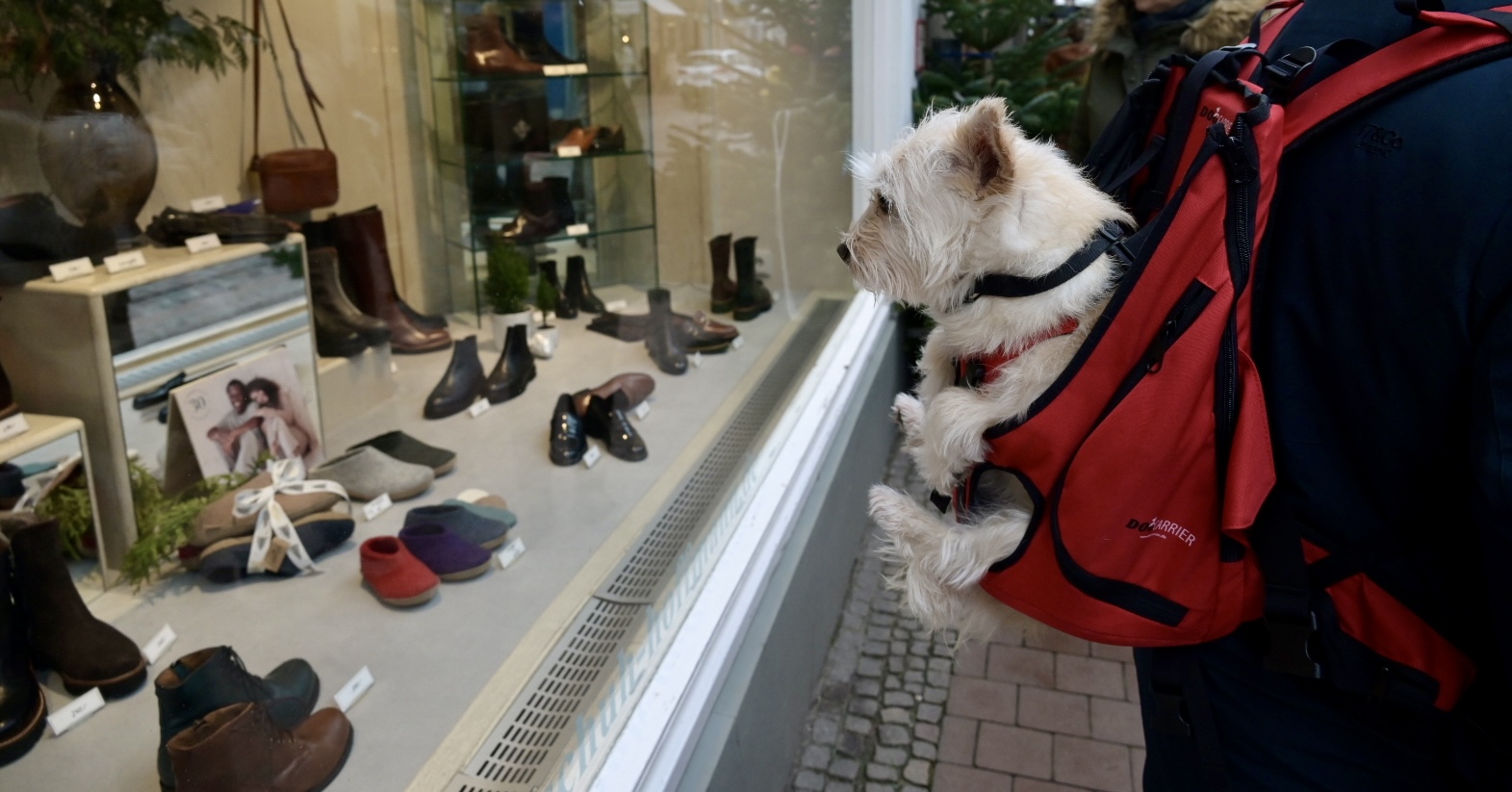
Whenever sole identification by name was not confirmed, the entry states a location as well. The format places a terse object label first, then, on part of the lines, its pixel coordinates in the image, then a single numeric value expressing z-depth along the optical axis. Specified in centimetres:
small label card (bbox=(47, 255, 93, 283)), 220
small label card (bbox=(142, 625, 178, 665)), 206
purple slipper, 253
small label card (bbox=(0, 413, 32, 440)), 204
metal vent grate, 187
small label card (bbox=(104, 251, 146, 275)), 234
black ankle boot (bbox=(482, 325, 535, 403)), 378
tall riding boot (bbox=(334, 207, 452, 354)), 361
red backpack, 107
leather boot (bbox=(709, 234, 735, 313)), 498
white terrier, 130
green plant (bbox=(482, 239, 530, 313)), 420
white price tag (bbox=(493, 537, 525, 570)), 267
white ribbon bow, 245
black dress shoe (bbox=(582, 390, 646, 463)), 341
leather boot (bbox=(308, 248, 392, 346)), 340
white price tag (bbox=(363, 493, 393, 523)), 285
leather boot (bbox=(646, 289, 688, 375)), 425
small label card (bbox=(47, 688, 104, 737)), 183
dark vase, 213
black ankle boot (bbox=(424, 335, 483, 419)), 360
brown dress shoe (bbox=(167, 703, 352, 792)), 158
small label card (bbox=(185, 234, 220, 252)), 261
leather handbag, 306
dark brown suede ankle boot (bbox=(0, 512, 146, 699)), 183
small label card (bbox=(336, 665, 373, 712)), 203
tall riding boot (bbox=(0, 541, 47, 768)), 172
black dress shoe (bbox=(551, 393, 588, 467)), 333
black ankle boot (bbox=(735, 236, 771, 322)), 500
